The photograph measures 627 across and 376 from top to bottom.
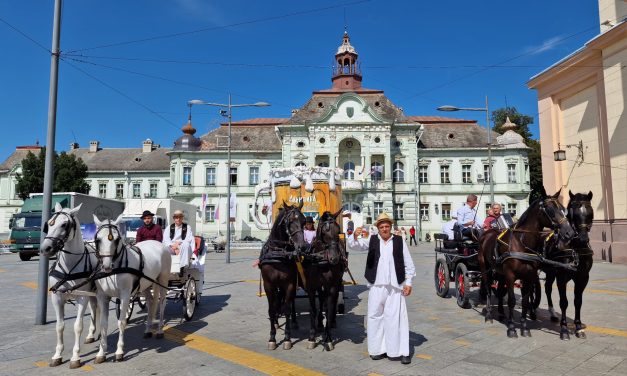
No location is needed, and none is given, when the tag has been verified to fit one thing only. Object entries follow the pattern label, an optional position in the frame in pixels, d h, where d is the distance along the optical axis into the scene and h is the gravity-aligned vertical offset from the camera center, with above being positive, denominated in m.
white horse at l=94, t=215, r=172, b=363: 5.59 -0.73
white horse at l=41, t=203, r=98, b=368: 5.34 -0.60
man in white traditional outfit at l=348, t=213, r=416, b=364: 5.61 -1.01
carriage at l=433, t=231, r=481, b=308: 9.07 -1.15
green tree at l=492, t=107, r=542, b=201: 48.06 +10.79
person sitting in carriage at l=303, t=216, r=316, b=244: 8.07 -0.24
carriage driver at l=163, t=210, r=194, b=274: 8.08 -0.37
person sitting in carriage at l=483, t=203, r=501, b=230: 9.29 -0.01
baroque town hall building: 40.78 +6.33
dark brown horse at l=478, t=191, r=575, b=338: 6.64 -0.50
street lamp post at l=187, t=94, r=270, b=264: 19.75 +5.48
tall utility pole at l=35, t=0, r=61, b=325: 7.81 +1.39
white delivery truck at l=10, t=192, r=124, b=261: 23.80 +0.24
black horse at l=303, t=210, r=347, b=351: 6.03 -0.73
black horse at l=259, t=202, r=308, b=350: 6.21 -0.71
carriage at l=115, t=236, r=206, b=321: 8.06 -1.21
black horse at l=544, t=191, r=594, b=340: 6.27 -0.65
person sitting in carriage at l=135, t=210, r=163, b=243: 8.38 -0.23
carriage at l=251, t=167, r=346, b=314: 10.30 +0.71
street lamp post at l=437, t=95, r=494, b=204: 19.06 +4.91
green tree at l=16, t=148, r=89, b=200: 43.22 +4.82
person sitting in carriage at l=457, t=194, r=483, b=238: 9.46 +0.02
